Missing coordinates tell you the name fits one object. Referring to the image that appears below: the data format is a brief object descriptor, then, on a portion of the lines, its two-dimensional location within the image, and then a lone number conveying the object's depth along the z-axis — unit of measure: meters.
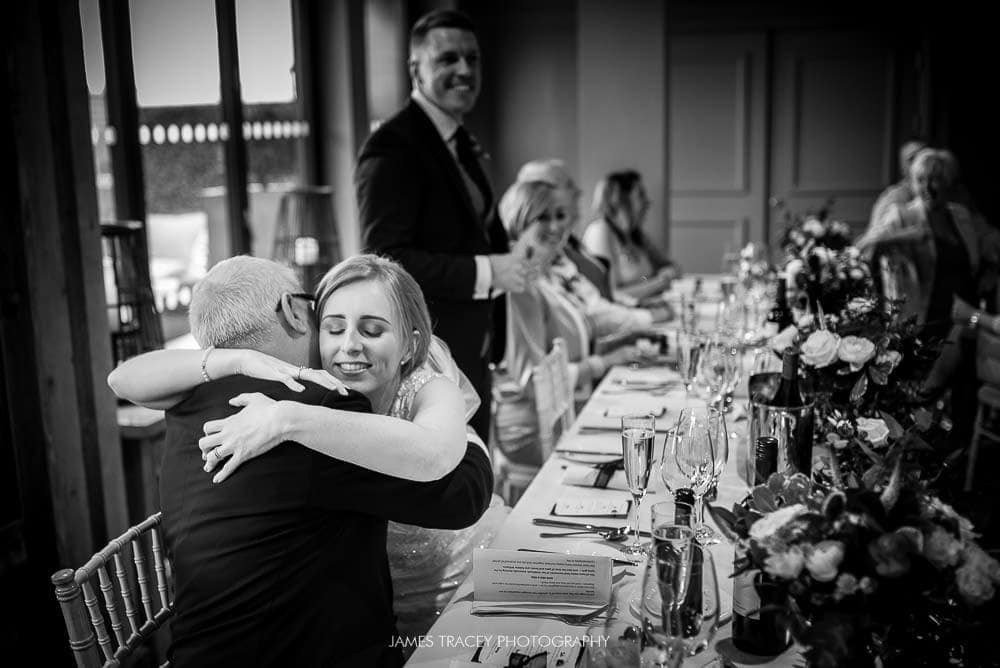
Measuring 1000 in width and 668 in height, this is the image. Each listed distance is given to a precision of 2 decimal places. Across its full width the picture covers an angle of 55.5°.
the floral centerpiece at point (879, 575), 1.01
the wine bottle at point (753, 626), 1.29
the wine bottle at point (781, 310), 2.99
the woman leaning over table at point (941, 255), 4.41
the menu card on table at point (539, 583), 1.44
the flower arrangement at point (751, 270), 4.65
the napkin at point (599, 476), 2.08
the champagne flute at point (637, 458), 1.66
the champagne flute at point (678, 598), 1.09
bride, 1.38
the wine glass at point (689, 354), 2.47
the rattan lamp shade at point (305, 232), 4.43
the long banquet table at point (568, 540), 1.35
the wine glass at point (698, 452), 1.64
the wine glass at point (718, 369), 2.35
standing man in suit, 2.89
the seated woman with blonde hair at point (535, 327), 3.22
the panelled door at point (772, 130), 8.05
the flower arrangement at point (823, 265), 2.50
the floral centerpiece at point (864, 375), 1.85
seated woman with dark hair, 5.31
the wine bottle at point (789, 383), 1.92
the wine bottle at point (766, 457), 1.76
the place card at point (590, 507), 1.90
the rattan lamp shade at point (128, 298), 3.03
